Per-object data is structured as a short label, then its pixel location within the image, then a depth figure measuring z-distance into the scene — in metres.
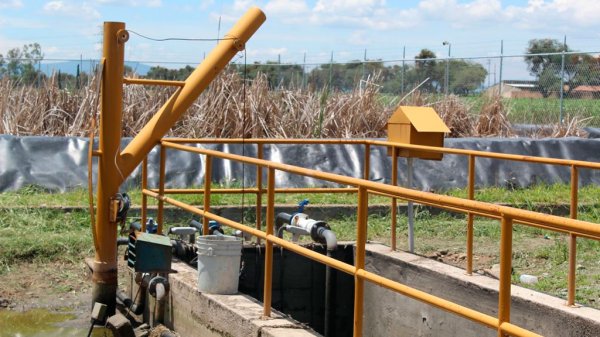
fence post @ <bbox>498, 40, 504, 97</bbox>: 19.68
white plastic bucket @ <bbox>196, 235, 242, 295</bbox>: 7.35
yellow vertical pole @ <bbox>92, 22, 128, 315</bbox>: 8.03
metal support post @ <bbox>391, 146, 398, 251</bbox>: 8.89
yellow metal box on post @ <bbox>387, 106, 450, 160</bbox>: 8.85
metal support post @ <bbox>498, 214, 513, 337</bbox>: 4.27
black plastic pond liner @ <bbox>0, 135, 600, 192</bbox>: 13.30
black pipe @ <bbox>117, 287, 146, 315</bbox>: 8.50
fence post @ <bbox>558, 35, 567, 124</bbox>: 19.33
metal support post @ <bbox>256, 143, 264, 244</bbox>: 8.94
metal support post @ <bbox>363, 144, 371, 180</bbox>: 9.36
